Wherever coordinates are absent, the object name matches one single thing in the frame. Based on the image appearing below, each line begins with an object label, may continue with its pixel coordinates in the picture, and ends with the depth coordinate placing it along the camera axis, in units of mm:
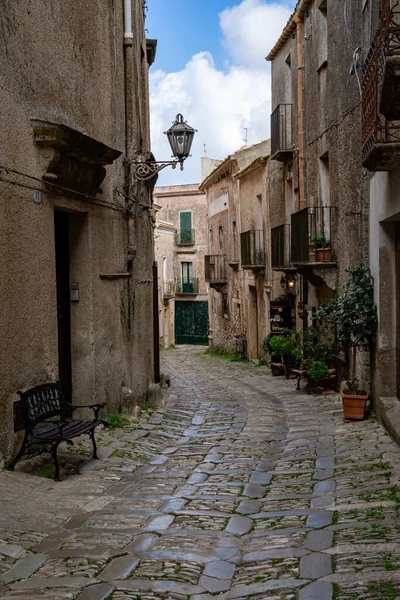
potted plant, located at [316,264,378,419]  10727
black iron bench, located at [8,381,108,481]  7484
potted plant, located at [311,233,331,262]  14266
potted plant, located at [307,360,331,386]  13508
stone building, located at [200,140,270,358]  24031
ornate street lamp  11375
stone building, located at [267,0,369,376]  12305
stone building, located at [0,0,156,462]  7805
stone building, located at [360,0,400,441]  7734
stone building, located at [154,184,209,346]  46562
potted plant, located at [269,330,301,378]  17656
